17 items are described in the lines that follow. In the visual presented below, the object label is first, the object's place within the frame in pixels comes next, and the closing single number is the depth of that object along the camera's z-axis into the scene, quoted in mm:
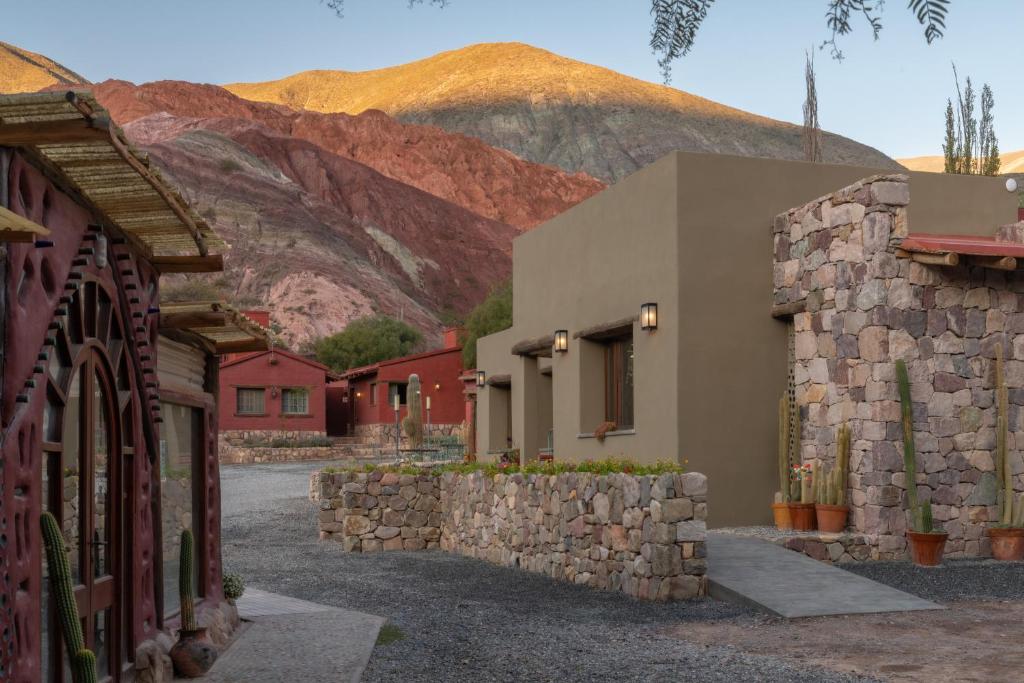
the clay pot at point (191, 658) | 7355
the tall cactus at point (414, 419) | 26719
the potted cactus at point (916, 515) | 12156
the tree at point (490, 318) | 46406
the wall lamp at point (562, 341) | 17312
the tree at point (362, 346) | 53875
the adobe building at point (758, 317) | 12688
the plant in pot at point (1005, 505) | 12617
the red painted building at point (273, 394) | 40969
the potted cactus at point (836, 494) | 12680
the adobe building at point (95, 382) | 4777
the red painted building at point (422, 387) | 41250
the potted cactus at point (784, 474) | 13352
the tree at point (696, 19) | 2686
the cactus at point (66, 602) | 5121
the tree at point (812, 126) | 20531
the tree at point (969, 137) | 23203
